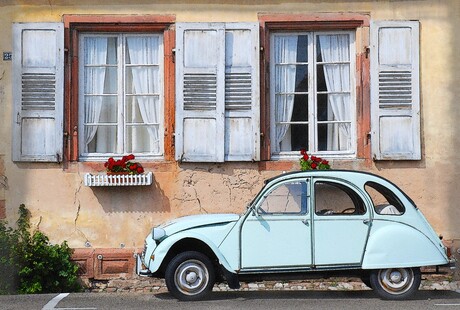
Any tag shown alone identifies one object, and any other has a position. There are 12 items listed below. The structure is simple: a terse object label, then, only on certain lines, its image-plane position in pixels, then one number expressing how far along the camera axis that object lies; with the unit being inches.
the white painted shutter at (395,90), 501.0
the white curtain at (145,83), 514.6
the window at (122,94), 513.3
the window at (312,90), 513.7
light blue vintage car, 412.5
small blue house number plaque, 503.5
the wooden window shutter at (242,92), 500.4
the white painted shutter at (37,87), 500.1
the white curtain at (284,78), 514.6
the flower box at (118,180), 492.7
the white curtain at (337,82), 514.9
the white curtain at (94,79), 513.3
